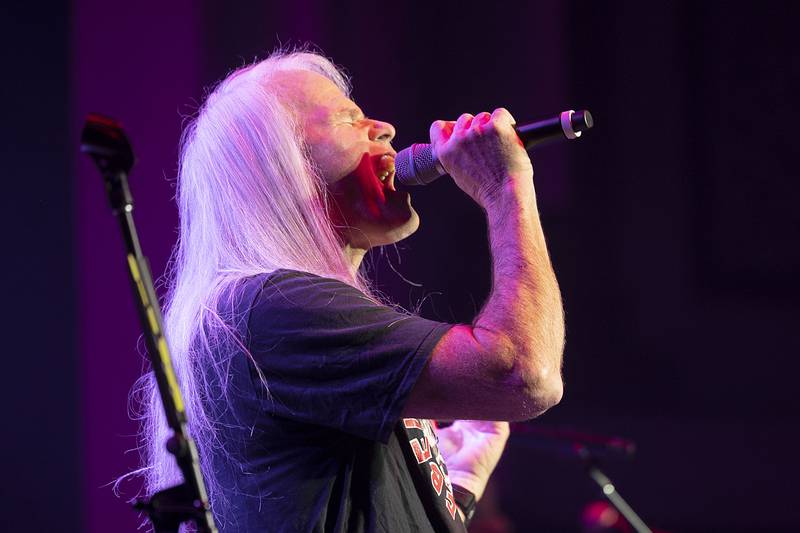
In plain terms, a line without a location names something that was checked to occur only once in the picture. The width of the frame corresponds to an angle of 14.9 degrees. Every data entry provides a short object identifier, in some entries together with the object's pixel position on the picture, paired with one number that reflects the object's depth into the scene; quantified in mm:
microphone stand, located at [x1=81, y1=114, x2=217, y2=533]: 3490
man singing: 3631
